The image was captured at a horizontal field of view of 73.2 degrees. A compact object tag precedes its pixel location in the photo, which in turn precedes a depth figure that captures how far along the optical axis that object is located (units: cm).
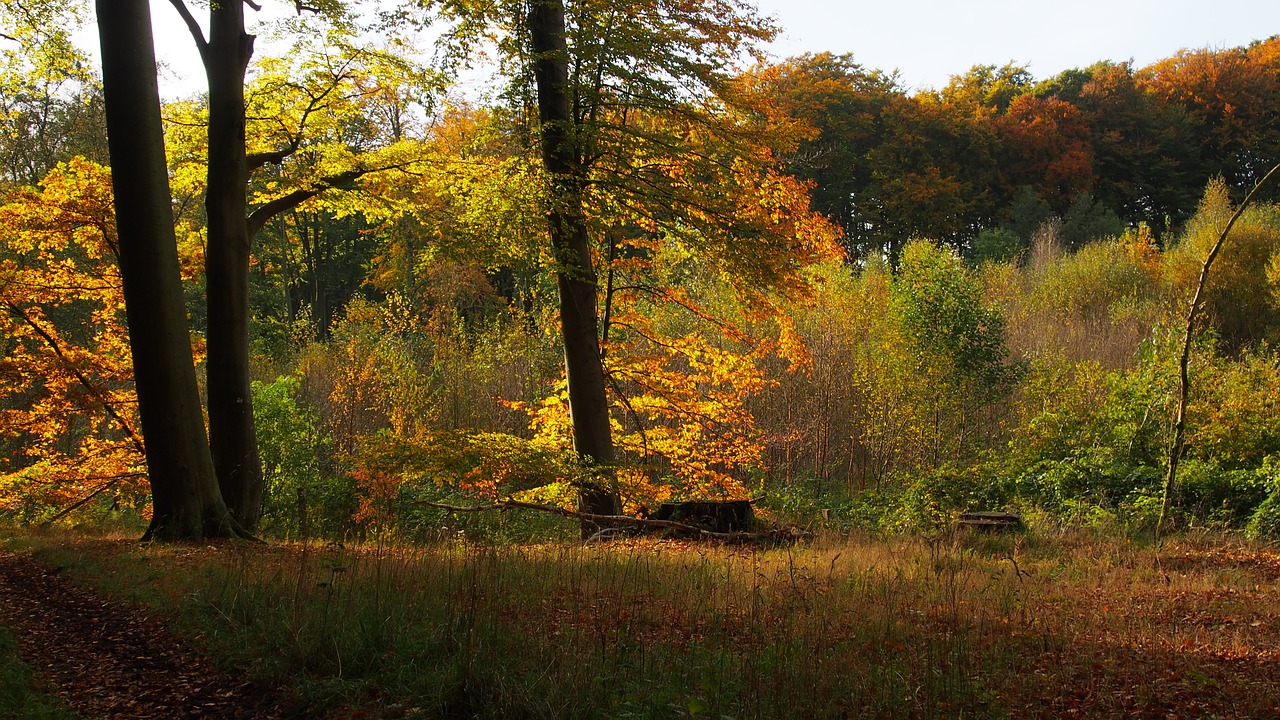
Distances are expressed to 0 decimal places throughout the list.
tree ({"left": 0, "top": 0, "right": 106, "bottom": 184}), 2146
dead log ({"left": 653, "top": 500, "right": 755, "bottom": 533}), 1080
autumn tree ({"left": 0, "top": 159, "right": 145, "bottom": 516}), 1257
